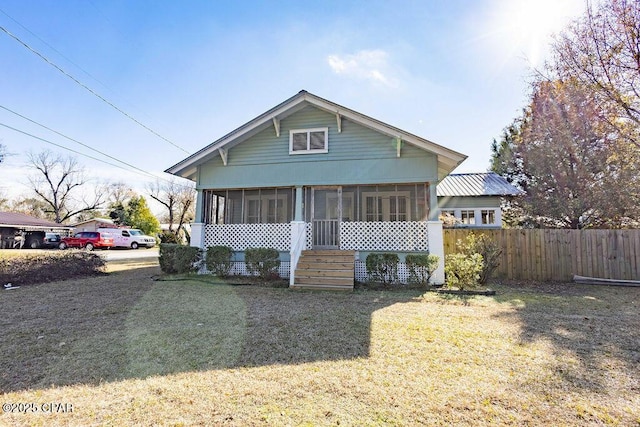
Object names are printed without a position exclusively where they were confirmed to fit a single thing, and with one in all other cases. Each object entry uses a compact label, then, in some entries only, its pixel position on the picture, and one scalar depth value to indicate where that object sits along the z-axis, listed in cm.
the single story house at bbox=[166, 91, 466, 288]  983
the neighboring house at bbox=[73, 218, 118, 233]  3754
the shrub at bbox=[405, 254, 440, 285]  875
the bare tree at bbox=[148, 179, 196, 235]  4021
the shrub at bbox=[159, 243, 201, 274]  1030
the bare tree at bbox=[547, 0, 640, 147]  1033
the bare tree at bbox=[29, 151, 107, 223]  4284
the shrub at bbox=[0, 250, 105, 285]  888
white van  2945
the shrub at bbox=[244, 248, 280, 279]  959
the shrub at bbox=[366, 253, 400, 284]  893
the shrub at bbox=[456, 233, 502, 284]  896
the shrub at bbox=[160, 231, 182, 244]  2247
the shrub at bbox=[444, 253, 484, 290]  830
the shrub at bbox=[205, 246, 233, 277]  1003
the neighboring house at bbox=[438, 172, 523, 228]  1609
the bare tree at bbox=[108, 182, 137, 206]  4884
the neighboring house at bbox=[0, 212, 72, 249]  2759
